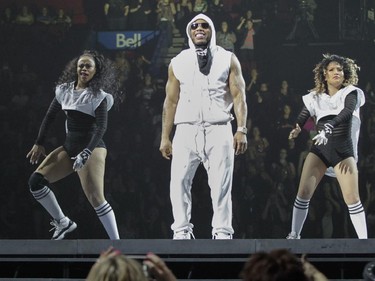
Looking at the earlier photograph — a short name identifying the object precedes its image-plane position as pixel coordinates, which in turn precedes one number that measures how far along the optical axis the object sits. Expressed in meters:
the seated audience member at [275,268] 4.39
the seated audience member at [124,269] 4.54
